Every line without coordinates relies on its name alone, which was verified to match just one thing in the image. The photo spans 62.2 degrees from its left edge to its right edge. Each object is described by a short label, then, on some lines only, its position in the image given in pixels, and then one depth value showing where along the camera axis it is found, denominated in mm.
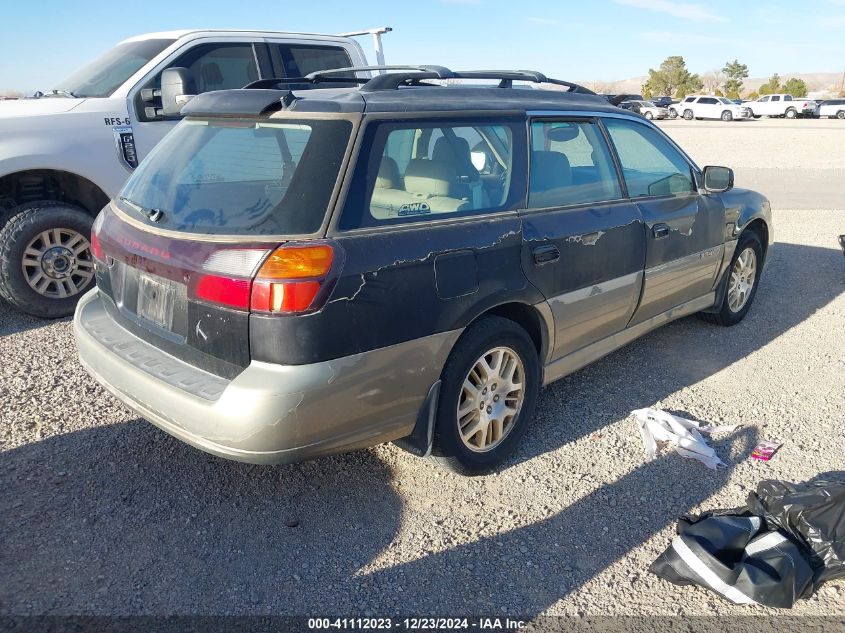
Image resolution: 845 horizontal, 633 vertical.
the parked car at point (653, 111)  43850
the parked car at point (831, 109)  47094
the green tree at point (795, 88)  68625
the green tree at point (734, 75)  81750
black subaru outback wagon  2611
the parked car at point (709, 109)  43094
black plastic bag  2602
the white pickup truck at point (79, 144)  5230
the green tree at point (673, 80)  79188
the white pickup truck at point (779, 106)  47438
